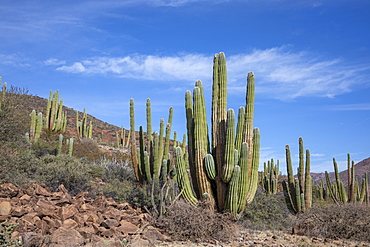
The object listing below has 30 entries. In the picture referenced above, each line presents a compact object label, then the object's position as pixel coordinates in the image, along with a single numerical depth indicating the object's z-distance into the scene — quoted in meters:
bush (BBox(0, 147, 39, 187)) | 10.86
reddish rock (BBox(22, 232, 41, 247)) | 6.69
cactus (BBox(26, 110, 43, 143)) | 20.55
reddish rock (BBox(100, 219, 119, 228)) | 7.80
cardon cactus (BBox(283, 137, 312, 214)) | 13.02
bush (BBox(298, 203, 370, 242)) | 10.00
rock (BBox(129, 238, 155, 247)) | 6.97
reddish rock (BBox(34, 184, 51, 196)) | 10.18
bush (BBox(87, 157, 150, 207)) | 11.52
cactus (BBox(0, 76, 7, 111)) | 11.56
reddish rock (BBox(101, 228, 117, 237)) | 7.42
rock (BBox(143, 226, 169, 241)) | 7.87
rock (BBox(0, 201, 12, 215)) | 7.95
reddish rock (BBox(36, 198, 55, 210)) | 8.72
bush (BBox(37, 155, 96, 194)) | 13.38
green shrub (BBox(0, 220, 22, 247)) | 6.45
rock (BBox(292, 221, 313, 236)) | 9.92
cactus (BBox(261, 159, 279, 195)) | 20.09
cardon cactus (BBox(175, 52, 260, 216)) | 9.49
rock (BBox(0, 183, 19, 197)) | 10.13
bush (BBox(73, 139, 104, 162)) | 21.92
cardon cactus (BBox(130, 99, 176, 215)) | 12.47
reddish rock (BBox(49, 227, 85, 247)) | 6.61
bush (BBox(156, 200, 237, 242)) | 8.28
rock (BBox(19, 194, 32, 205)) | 9.09
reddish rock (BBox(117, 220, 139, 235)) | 7.78
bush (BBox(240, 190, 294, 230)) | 10.65
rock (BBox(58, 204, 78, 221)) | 7.92
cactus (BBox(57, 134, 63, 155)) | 18.83
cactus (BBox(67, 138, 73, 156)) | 18.98
